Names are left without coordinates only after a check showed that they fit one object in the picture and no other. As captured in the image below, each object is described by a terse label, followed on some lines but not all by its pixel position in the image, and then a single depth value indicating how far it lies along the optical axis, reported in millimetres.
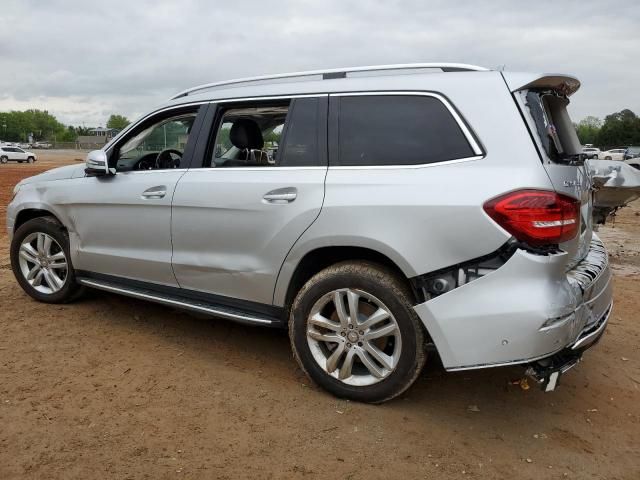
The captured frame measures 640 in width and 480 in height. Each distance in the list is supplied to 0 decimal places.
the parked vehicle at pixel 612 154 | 46159
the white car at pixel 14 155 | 44500
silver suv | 2779
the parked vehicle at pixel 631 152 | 34500
